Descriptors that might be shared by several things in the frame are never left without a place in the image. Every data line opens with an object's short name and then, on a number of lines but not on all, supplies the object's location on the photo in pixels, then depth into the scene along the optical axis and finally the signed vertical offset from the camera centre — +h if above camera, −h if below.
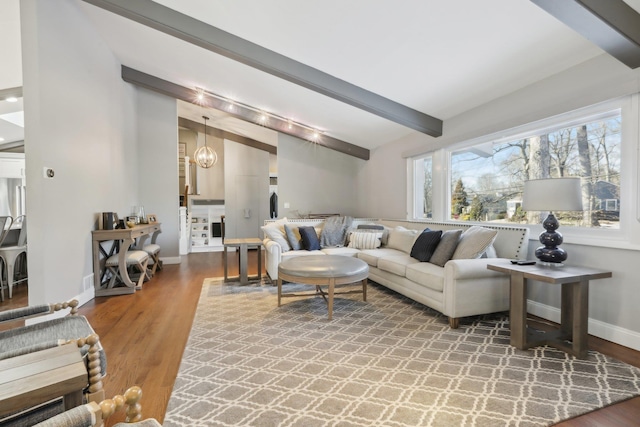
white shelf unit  8.19 -0.42
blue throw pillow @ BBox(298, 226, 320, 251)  4.60 -0.49
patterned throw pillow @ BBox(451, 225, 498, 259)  2.99 -0.37
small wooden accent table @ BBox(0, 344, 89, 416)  0.91 -0.55
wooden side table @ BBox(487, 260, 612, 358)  2.18 -0.76
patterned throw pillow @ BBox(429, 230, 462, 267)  3.25 -0.45
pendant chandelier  6.42 +1.05
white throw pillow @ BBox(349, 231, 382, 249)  4.62 -0.51
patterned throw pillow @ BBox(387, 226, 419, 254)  4.11 -0.45
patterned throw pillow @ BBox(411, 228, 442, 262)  3.46 -0.45
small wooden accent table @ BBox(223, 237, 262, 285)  4.34 -0.68
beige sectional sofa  2.73 -0.67
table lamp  2.26 +0.02
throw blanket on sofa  4.85 -0.41
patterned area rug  1.59 -1.08
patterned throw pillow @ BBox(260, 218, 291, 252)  4.52 -0.40
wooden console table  3.90 -0.65
